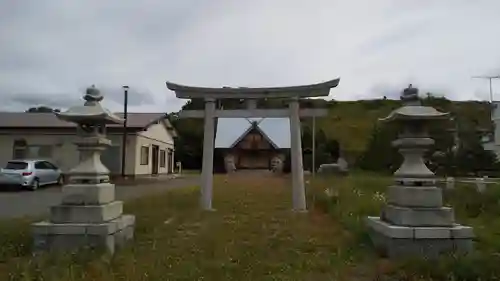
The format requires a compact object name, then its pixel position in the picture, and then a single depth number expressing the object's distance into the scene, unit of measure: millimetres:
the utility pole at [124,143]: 25048
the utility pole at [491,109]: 38125
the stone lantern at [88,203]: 6164
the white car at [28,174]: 18750
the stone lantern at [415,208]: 5949
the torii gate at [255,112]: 11320
